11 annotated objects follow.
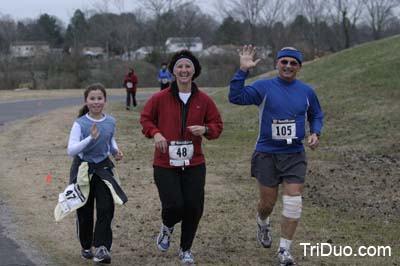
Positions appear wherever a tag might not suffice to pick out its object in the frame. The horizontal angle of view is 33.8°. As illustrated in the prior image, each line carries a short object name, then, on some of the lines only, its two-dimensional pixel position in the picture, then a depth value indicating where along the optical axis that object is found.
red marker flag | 10.60
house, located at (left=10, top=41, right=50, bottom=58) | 69.94
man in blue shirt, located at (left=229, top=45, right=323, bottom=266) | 6.16
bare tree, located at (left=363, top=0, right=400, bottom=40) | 91.12
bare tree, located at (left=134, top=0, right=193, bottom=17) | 75.00
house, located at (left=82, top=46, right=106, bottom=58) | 77.99
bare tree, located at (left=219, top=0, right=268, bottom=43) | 78.56
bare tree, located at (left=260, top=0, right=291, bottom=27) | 78.88
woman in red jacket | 5.96
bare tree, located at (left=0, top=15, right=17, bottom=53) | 83.06
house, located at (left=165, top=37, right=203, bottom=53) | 80.06
